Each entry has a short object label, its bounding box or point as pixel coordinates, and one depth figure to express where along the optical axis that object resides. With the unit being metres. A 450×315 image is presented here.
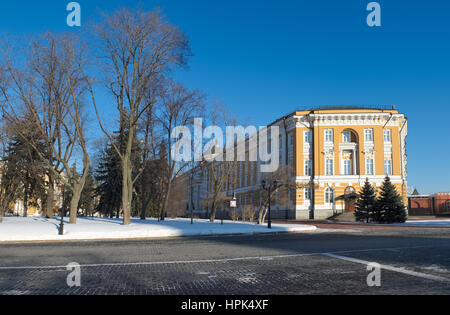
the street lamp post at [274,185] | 30.51
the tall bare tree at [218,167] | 36.09
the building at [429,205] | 52.25
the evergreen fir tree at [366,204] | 39.72
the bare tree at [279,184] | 31.55
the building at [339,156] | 50.12
